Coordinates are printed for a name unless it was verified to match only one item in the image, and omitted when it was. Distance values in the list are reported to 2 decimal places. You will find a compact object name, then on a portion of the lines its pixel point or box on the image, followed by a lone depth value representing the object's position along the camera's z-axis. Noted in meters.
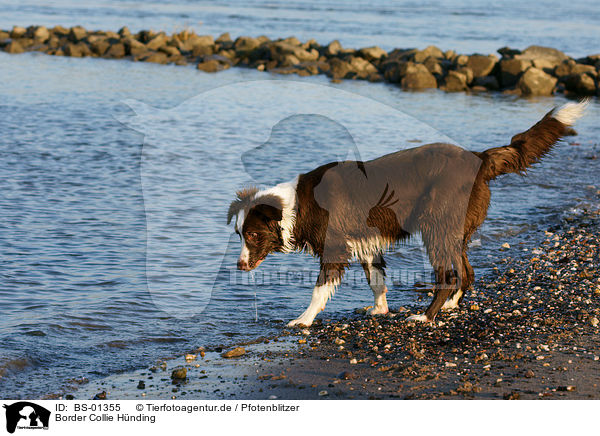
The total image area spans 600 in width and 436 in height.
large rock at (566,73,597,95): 25.64
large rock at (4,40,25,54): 31.62
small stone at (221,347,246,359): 6.50
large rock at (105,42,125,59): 31.59
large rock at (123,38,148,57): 31.83
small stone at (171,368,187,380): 5.97
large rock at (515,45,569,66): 28.27
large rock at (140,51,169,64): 30.75
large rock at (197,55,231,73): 29.05
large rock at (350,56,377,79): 28.34
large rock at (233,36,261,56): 31.55
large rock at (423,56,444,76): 27.67
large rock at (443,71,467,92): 26.30
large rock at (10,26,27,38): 34.75
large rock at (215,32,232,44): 33.69
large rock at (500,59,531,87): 26.64
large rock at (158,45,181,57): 31.99
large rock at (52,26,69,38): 34.82
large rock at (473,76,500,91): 26.86
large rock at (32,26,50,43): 33.95
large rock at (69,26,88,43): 33.53
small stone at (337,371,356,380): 5.76
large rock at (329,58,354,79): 28.23
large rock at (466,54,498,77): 27.39
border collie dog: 7.04
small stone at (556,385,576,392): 5.23
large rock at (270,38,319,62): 29.97
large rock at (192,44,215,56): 31.97
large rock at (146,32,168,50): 32.66
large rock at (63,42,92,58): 31.56
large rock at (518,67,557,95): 25.41
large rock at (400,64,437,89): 26.44
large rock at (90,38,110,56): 31.67
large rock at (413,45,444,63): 28.83
